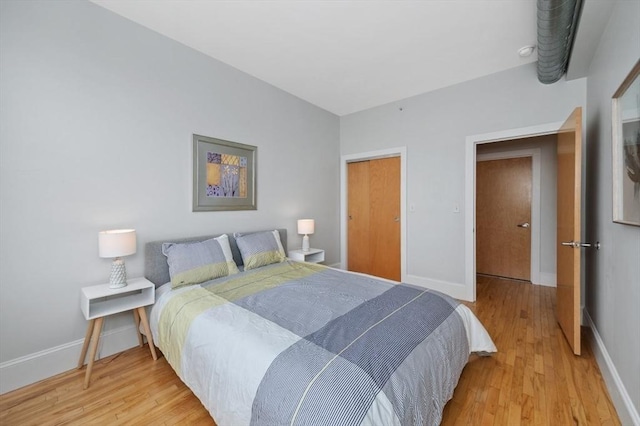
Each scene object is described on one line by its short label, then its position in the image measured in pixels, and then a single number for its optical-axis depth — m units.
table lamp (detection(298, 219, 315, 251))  3.67
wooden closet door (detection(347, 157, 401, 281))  4.02
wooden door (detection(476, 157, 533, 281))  4.12
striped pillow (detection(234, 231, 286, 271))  2.71
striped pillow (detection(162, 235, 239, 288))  2.21
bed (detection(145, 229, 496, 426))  1.04
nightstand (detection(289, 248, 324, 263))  3.51
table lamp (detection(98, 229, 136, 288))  1.94
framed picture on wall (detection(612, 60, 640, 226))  1.32
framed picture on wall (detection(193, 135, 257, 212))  2.72
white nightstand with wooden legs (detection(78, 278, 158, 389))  1.85
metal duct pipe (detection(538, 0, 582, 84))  1.69
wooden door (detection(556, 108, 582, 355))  2.06
